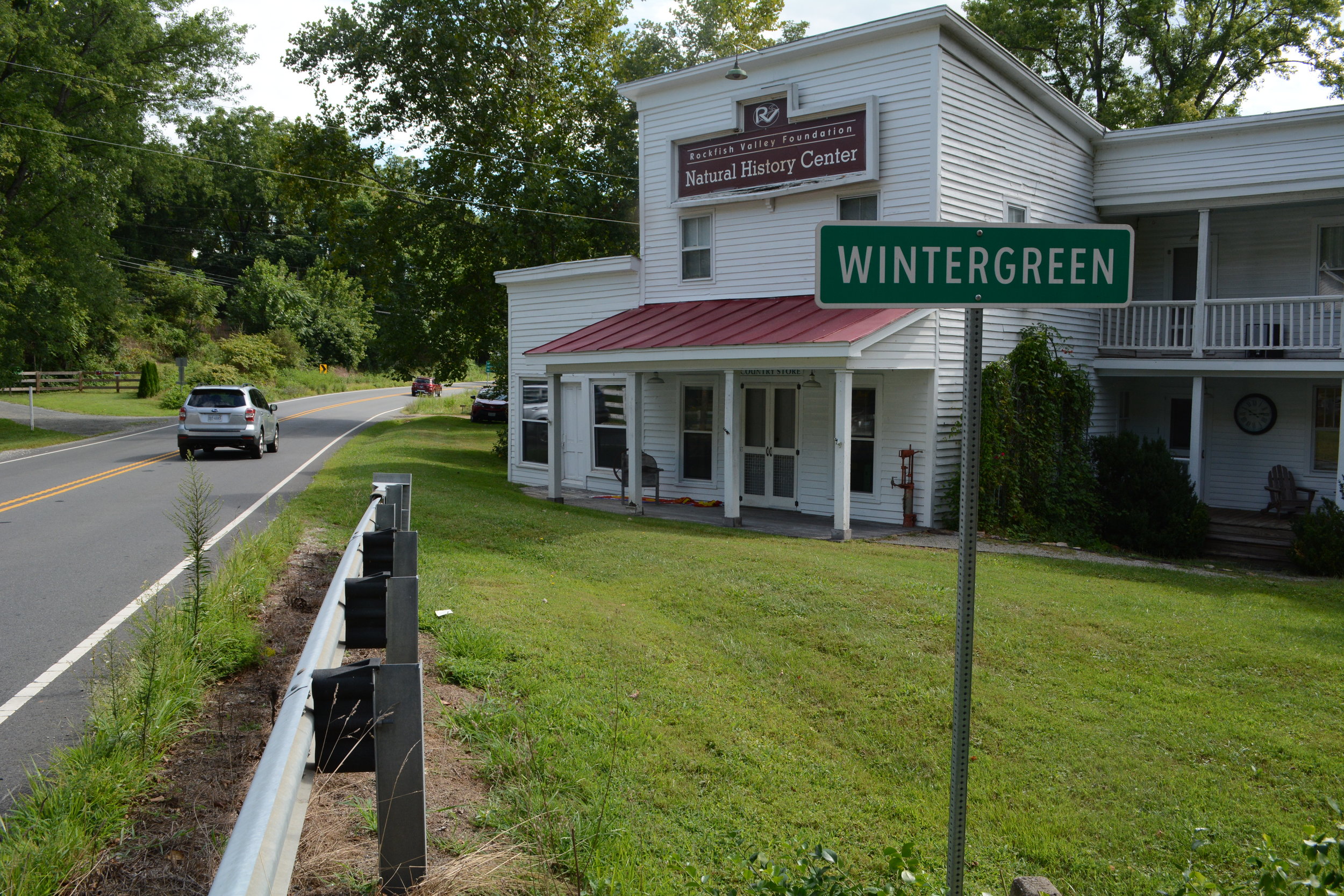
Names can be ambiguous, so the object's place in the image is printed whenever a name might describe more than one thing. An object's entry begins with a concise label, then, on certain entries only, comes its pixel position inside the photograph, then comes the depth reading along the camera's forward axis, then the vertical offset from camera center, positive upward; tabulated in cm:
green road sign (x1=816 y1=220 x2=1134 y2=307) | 322 +45
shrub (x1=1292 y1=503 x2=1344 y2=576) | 1343 -215
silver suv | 2148 -67
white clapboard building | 1447 +200
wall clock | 1777 -35
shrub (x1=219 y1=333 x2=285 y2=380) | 5259 +213
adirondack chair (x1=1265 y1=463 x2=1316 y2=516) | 1698 -176
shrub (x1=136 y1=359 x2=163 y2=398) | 4247 +54
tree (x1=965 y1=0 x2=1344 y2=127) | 2752 +1074
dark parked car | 3909 -63
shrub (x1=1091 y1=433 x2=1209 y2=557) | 1520 -179
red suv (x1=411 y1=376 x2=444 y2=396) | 6144 +40
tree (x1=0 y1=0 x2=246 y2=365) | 2734 +845
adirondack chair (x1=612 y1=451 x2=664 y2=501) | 1680 -147
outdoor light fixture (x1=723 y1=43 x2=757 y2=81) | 1510 +523
